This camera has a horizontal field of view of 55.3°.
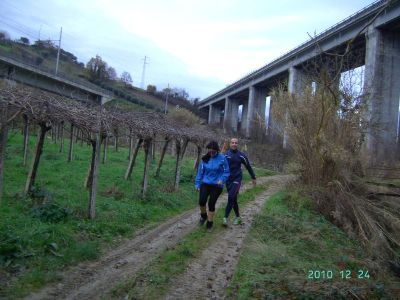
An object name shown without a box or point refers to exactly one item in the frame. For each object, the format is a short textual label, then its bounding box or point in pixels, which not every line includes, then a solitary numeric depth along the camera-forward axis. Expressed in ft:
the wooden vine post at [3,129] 20.46
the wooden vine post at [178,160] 48.15
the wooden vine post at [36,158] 31.42
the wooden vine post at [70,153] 54.86
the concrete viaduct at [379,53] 99.81
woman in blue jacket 28.32
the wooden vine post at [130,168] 47.17
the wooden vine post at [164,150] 48.15
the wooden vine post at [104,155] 60.09
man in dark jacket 30.40
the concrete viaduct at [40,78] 127.44
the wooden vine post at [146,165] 39.09
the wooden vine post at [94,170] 28.45
